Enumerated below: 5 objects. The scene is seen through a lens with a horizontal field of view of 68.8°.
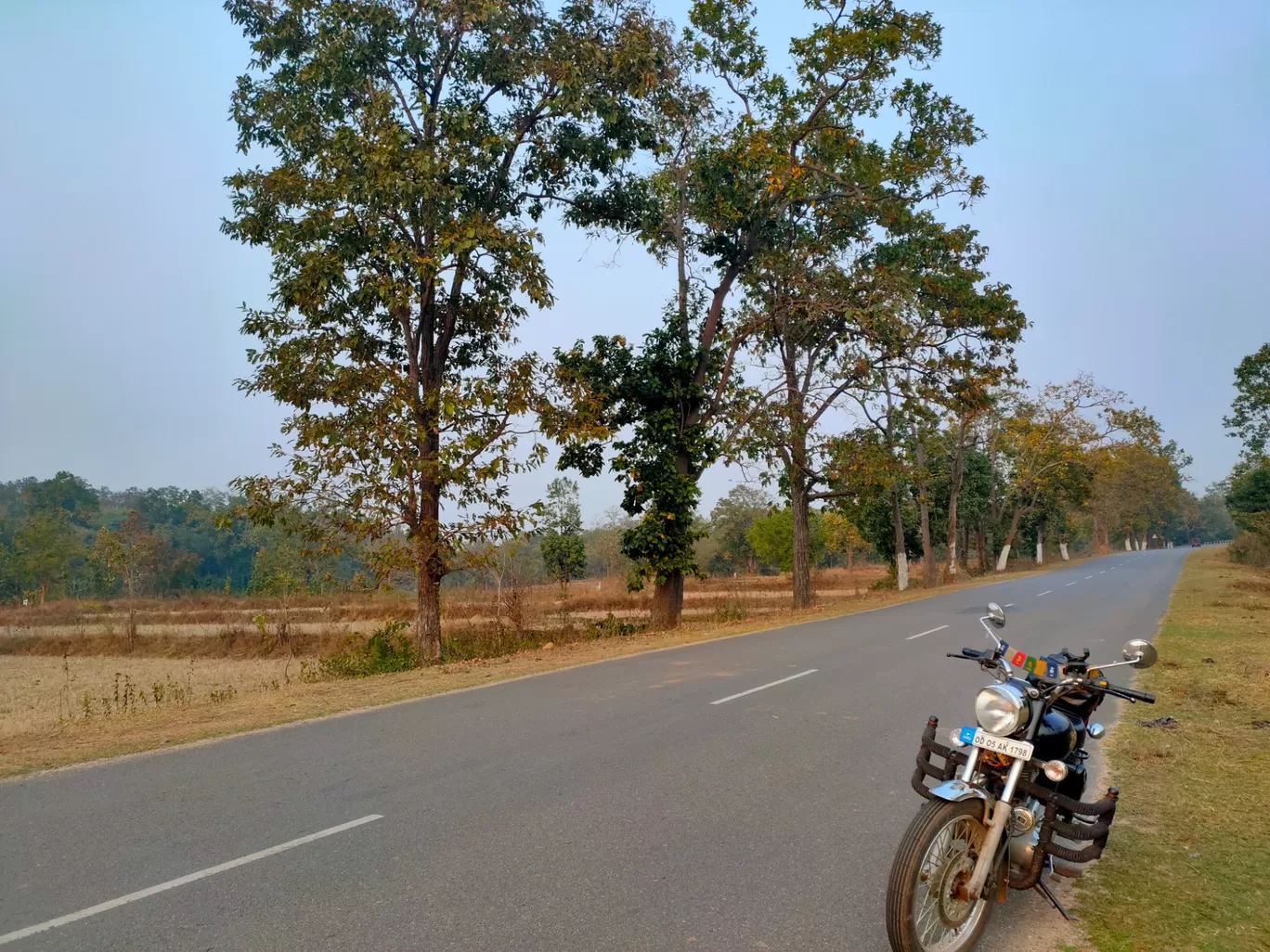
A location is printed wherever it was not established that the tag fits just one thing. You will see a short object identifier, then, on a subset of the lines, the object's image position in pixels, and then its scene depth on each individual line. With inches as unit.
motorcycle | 156.7
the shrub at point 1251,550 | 1782.7
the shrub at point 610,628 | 854.5
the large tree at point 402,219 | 644.7
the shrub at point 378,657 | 650.8
